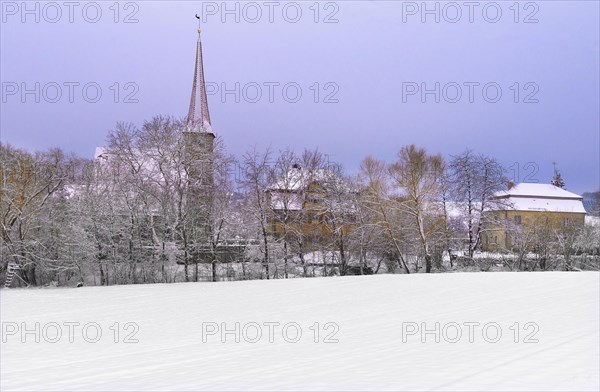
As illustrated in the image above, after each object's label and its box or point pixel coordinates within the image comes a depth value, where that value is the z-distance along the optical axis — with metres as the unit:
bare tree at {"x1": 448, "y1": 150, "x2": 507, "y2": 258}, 42.92
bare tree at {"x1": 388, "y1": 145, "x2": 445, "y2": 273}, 38.53
